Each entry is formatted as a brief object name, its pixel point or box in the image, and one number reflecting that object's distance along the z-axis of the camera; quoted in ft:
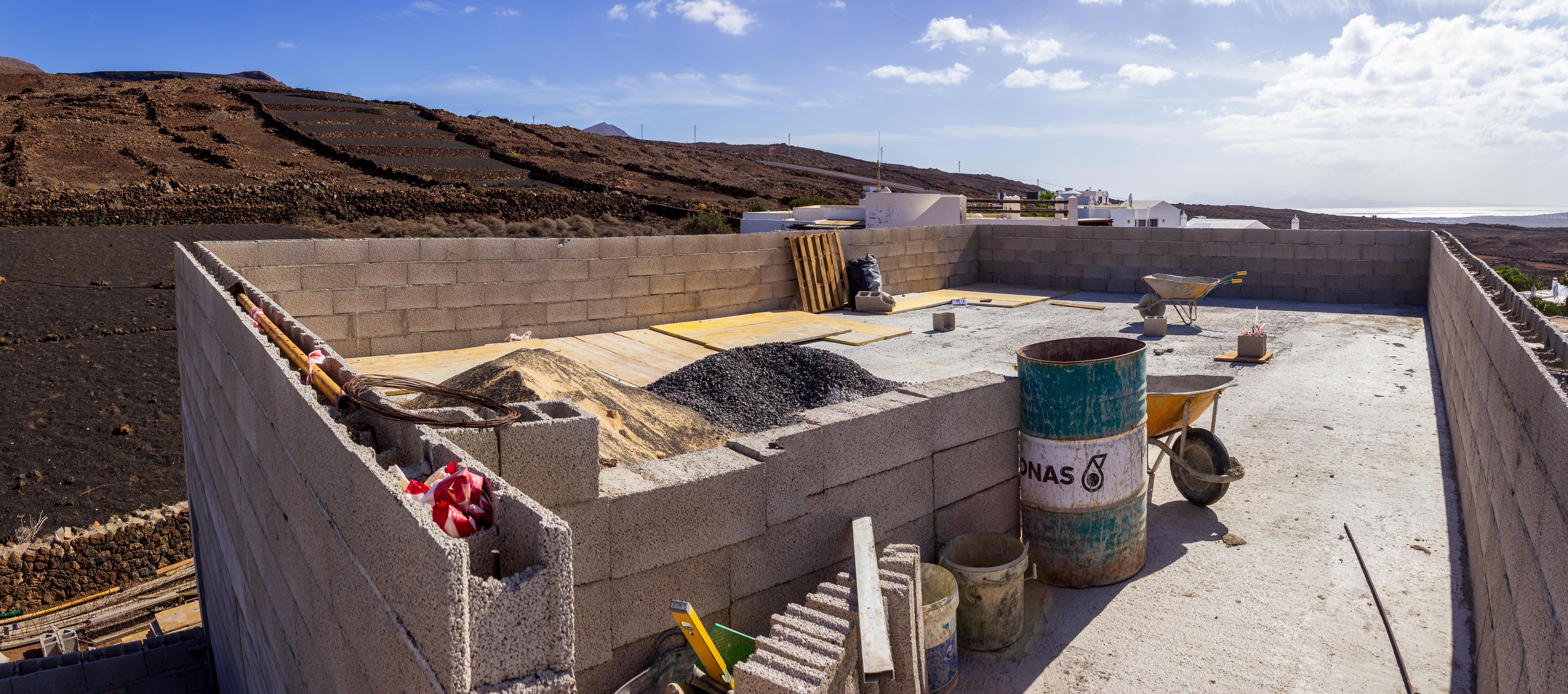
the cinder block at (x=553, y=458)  9.93
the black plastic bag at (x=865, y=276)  46.26
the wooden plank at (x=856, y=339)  36.99
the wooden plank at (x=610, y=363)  29.68
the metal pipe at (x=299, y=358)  10.71
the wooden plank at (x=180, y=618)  33.73
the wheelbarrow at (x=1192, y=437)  16.51
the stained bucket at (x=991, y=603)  12.91
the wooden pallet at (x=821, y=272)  44.91
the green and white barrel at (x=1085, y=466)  14.20
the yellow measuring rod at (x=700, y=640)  10.28
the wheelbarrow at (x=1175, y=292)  38.11
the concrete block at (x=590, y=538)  10.26
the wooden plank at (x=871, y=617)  9.90
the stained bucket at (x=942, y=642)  11.84
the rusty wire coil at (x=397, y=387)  9.27
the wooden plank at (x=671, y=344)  33.88
